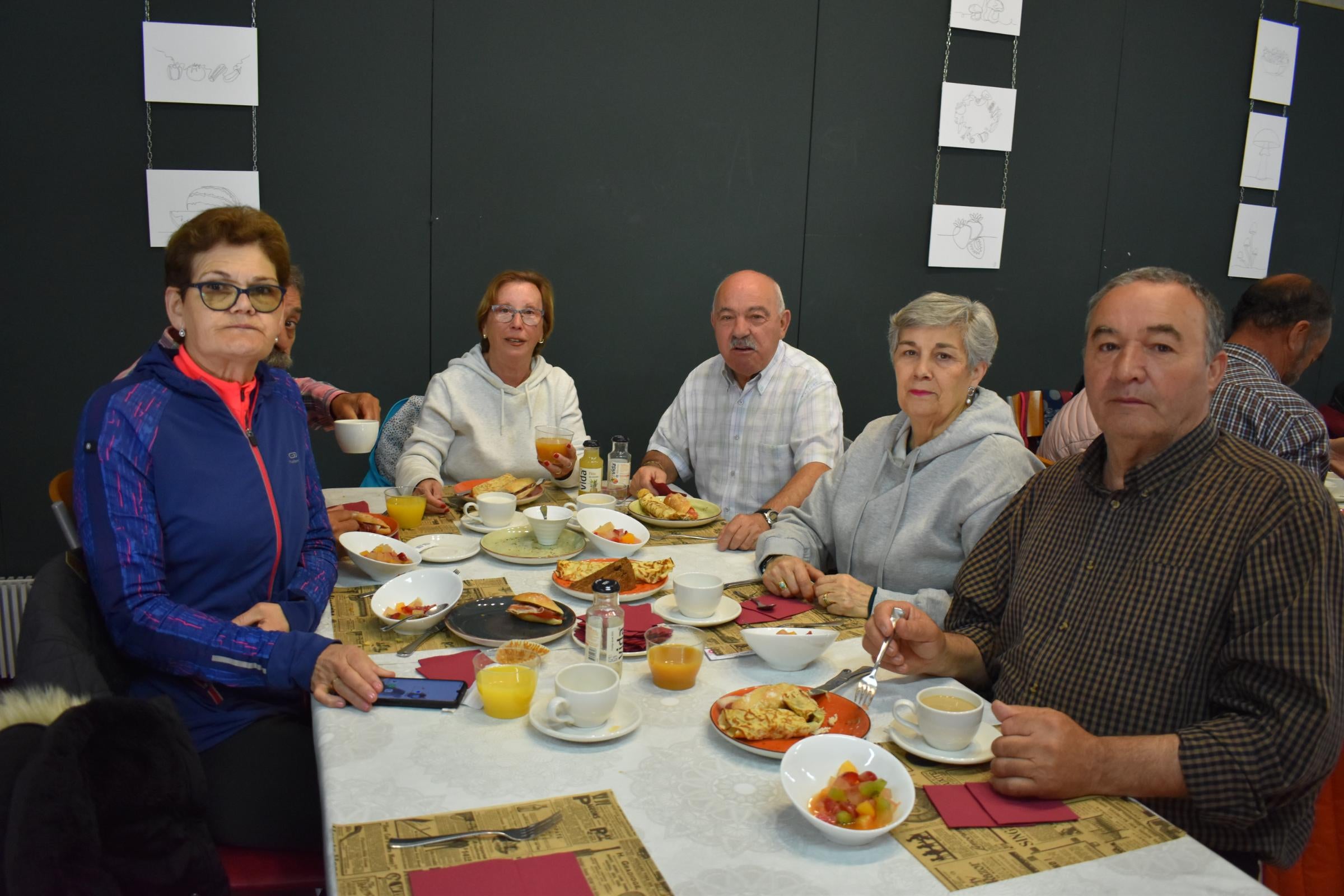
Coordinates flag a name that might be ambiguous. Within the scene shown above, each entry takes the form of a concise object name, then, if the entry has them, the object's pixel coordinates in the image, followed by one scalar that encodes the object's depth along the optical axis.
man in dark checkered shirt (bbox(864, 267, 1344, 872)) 1.27
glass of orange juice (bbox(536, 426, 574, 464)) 2.94
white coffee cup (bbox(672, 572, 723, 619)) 1.80
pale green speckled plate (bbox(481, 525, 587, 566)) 2.20
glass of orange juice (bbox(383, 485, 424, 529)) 2.44
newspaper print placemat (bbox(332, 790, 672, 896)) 1.01
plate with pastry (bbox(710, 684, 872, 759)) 1.32
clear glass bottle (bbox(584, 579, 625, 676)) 1.53
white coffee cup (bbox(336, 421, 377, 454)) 2.43
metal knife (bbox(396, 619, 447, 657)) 1.66
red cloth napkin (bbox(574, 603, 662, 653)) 1.70
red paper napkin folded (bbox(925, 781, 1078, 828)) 1.17
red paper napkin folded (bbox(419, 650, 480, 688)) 1.56
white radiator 3.49
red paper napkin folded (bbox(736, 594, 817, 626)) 1.89
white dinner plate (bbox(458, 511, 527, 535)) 2.48
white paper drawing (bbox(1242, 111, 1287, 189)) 5.25
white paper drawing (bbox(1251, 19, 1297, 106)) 5.14
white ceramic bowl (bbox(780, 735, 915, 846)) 1.15
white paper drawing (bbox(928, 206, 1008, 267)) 4.67
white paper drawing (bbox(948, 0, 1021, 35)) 4.50
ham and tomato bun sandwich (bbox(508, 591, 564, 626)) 1.75
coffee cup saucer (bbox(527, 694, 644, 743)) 1.32
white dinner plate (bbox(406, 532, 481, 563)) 2.21
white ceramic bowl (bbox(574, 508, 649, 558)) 2.34
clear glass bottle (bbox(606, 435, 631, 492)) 2.87
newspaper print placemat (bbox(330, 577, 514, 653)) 1.71
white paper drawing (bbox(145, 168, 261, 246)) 3.49
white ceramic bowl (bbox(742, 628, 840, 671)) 1.56
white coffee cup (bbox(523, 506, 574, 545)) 2.31
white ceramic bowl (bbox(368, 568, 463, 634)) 1.81
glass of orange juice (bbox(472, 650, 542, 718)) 1.40
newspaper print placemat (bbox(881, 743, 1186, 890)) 1.07
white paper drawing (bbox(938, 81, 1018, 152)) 4.57
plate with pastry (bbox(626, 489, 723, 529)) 2.58
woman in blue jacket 1.57
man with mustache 3.26
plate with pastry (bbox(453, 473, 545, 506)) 2.74
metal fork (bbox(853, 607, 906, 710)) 1.46
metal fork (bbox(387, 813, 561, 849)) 1.08
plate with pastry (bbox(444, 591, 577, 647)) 1.69
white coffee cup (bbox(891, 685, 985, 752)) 1.29
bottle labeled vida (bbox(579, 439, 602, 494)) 2.78
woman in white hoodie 3.23
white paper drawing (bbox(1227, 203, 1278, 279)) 5.33
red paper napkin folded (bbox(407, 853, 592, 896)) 1.00
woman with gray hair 2.00
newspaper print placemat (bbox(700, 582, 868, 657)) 1.72
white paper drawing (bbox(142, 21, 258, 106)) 3.42
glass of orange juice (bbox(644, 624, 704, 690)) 1.51
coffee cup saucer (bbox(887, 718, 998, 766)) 1.29
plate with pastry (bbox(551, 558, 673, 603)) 1.95
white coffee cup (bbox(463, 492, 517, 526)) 2.44
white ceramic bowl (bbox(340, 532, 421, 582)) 2.04
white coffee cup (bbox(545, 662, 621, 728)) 1.33
